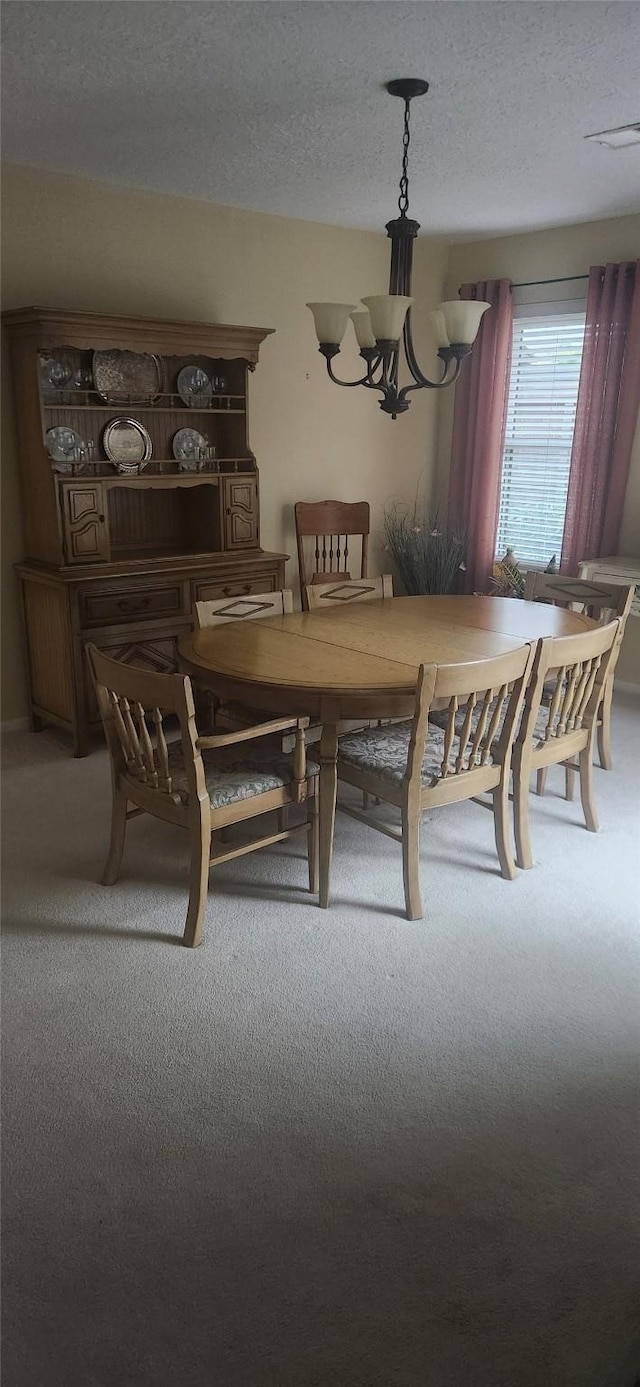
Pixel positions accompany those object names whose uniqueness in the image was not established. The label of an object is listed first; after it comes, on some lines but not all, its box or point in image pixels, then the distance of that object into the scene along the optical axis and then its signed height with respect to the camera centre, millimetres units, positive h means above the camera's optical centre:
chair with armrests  2502 -1067
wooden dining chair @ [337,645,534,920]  2615 -1051
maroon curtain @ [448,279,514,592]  5445 -105
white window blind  5266 -93
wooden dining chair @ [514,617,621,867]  2914 -977
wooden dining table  2705 -765
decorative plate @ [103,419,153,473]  4312 -173
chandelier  2932 +287
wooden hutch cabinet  3973 -364
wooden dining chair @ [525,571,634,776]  3695 -737
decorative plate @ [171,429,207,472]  4613 -183
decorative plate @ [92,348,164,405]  4250 +140
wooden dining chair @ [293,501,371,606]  5238 -692
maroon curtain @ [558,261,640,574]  4797 +26
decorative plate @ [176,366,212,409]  4586 +102
